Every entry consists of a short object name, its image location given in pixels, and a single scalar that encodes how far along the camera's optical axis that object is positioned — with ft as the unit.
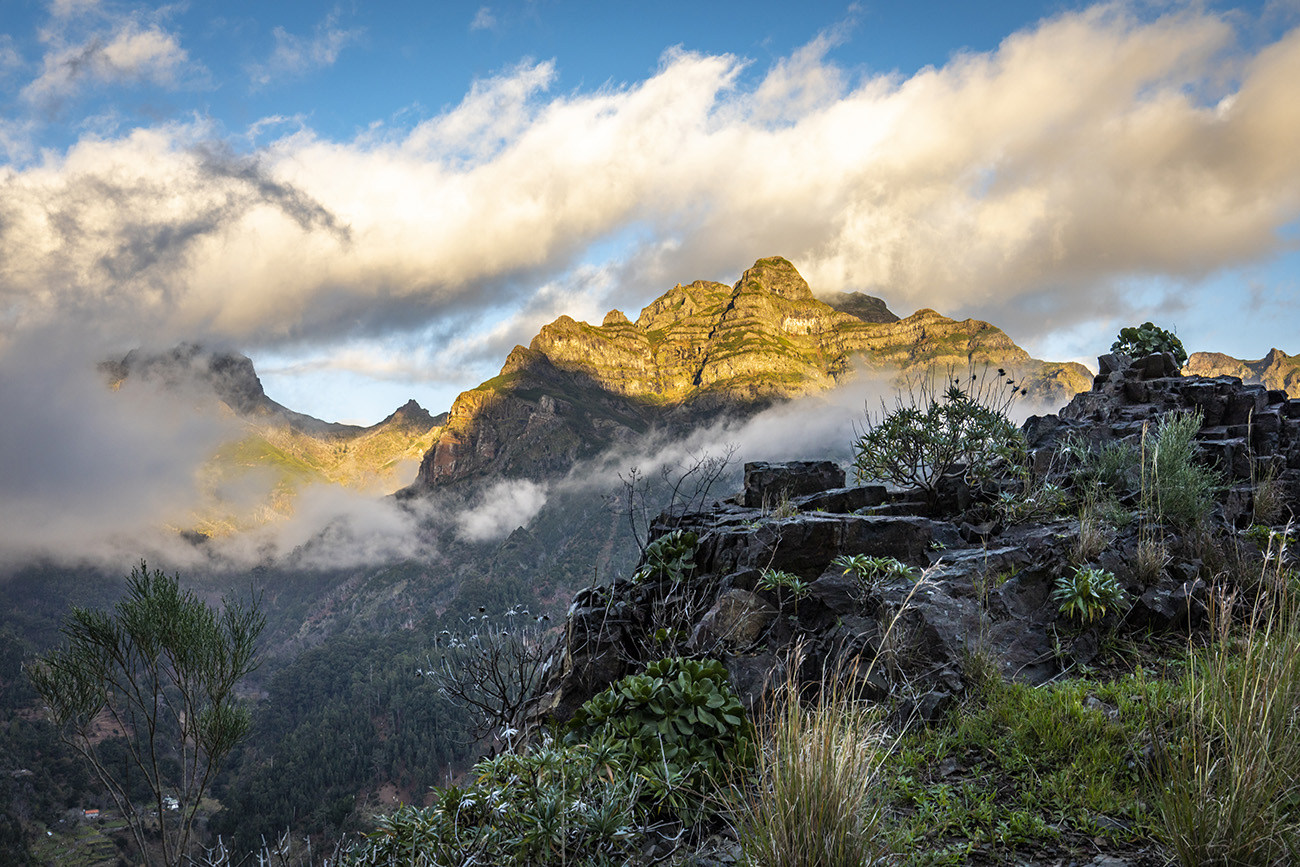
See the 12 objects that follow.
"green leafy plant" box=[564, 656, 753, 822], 12.78
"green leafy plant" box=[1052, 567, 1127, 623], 19.60
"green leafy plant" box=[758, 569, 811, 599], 21.45
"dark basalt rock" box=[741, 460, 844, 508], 34.32
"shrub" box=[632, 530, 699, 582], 26.25
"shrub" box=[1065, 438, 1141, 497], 29.01
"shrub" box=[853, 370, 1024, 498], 31.12
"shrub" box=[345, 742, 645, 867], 10.79
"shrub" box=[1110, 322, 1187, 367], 60.13
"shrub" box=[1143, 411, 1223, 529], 24.73
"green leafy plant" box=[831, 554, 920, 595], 21.32
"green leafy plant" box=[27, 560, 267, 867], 41.98
